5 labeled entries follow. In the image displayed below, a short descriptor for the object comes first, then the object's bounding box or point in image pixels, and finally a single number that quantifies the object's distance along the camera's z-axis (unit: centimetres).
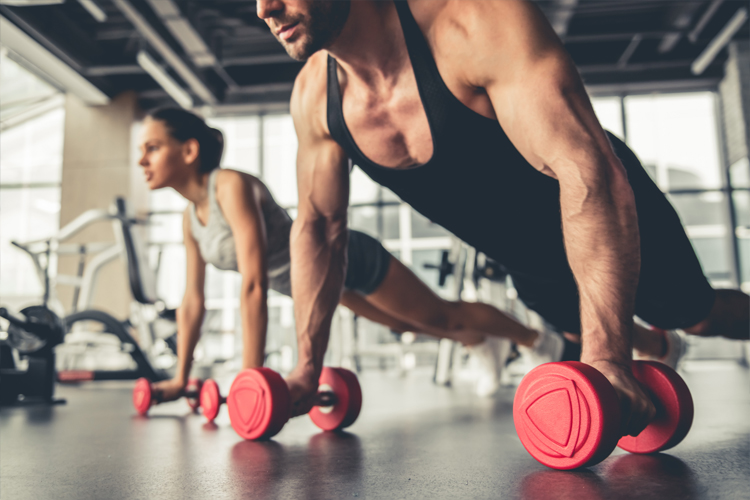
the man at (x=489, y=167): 79
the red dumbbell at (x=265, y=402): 102
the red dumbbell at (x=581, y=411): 65
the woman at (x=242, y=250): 152
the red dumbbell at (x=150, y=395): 173
